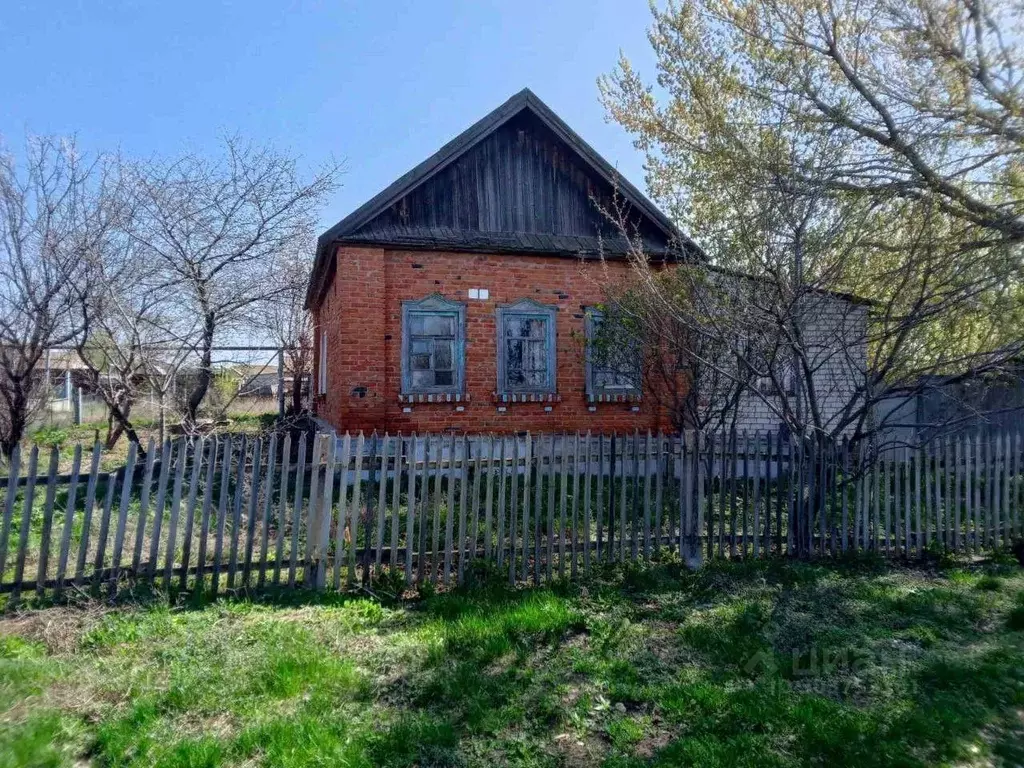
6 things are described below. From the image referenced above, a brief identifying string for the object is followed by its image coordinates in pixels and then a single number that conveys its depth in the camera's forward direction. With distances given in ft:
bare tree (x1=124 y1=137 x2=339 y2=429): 36.70
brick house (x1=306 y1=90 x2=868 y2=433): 33.14
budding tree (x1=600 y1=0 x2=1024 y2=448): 21.27
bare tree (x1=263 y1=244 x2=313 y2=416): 48.39
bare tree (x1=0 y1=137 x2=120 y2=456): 35.12
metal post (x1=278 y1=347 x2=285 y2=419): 56.65
